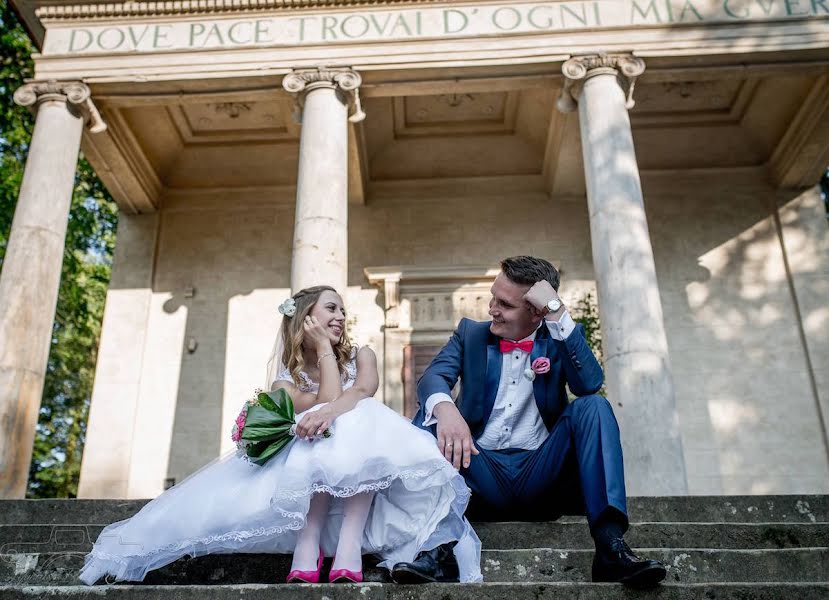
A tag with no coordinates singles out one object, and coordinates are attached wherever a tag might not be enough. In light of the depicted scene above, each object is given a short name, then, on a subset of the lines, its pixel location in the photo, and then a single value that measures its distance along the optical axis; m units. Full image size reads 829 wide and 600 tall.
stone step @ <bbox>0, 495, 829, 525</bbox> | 4.71
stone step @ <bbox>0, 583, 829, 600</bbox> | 2.53
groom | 3.05
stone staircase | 2.56
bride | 3.00
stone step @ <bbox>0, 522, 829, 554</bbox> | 3.71
